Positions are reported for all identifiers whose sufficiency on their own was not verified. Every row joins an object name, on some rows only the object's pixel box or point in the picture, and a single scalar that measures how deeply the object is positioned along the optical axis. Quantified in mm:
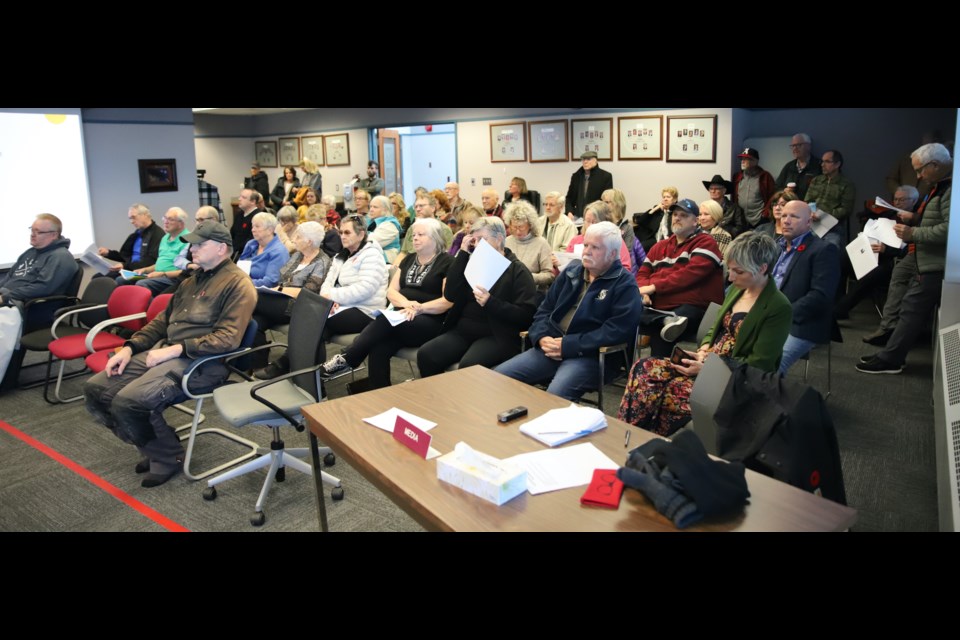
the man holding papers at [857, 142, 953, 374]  4637
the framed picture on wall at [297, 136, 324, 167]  13719
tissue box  1772
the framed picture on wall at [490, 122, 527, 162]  10094
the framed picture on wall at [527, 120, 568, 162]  9617
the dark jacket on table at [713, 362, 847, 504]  1924
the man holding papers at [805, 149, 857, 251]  7172
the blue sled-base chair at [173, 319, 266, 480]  3449
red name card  2068
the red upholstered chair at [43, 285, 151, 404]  4434
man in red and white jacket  4172
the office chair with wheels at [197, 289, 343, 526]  3135
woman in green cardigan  2980
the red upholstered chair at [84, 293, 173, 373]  4117
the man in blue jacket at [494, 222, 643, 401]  3479
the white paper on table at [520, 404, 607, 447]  2143
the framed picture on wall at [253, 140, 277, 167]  14969
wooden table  1651
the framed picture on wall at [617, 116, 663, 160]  8648
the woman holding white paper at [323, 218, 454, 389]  4234
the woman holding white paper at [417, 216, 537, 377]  3871
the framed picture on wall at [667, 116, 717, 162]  8188
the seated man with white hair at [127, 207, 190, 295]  5918
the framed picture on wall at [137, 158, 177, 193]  8086
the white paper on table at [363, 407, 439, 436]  2297
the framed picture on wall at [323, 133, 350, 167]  13109
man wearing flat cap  8820
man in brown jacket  3416
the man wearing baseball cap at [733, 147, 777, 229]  7648
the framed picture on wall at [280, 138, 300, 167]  14273
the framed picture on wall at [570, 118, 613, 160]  9125
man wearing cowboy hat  7461
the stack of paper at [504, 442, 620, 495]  1863
